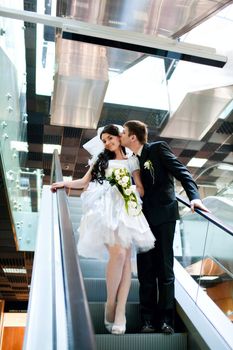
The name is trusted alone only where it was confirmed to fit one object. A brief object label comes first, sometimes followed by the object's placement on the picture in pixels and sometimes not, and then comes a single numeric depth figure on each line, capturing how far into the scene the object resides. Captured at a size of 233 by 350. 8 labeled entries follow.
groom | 2.60
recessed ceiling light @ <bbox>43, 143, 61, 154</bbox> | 11.44
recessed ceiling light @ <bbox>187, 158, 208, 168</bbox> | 12.45
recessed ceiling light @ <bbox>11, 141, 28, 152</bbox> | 6.30
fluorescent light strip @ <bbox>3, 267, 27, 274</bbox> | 12.99
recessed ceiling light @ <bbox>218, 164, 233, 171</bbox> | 9.05
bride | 2.50
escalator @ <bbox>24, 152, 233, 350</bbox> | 1.03
